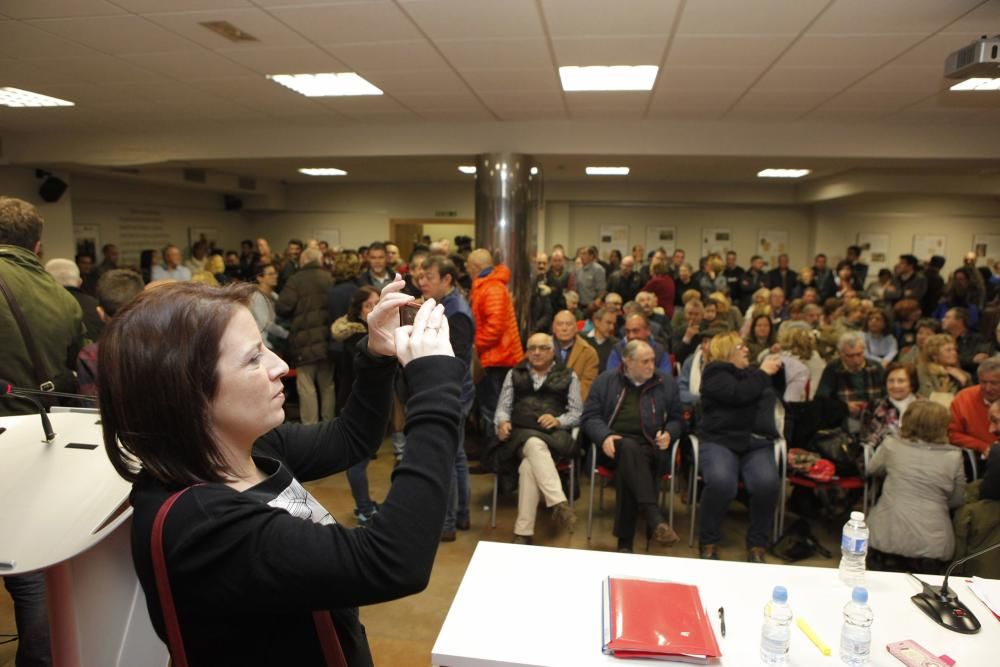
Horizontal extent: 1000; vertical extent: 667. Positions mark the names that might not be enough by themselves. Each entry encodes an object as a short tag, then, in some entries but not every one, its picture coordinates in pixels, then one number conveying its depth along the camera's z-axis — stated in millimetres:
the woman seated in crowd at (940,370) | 4031
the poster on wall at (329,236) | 12531
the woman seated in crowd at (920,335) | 4493
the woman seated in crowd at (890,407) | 3635
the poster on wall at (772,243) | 11672
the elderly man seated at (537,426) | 3562
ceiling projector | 2930
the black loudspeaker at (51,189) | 8016
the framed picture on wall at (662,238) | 11789
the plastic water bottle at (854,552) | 1713
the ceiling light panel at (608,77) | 4343
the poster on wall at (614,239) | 11856
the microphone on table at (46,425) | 1569
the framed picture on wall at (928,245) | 11148
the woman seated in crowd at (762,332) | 4711
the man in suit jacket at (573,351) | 4355
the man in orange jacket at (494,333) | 4329
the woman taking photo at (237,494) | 758
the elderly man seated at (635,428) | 3465
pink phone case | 1401
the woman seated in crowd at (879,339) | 4949
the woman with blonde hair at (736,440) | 3387
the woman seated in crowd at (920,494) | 2930
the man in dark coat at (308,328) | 4816
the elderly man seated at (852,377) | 3936
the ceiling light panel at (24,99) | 5281
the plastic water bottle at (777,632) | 1403
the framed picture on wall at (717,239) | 11719
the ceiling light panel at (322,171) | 9898
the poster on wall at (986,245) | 11055
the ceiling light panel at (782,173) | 9070
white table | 1427
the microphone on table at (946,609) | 1541
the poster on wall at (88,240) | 9398
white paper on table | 1657
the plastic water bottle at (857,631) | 1400
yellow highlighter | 1449
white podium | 1336
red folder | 1388
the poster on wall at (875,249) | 11227
